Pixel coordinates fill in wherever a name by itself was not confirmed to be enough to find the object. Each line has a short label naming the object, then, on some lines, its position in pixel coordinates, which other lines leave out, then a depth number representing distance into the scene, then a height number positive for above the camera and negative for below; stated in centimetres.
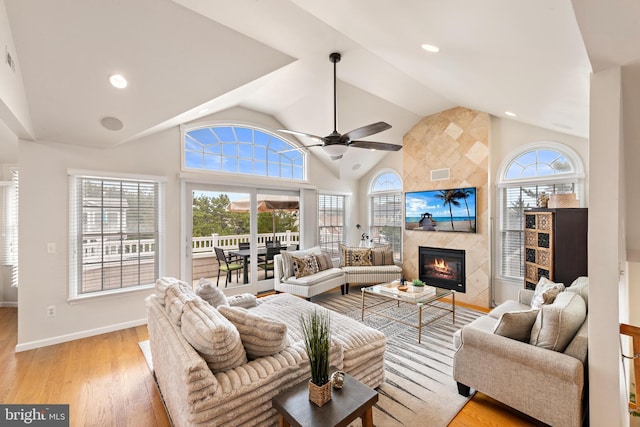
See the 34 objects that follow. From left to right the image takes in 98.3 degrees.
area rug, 215 -154
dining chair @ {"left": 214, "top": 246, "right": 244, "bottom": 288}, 479 -88
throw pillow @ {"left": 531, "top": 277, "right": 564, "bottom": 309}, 256 -77
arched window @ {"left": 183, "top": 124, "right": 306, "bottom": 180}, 454 +114
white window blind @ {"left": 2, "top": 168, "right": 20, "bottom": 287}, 449 -6
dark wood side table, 140 -104
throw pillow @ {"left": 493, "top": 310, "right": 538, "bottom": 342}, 214 -87
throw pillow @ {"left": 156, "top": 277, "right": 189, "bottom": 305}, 238 -63
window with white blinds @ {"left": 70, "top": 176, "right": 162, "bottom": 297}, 356 -25
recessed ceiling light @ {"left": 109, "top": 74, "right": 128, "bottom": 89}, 265 +131
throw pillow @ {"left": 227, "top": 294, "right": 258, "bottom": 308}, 305 -96
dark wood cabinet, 328 -38
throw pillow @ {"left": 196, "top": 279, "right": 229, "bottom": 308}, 257 -74
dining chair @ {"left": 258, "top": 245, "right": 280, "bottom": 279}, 537 -90
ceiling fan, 310 +89
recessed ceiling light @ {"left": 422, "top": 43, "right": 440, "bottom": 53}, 224 +138
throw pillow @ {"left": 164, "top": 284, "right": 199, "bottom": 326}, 202 -66
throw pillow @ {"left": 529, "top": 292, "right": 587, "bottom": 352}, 195 -81
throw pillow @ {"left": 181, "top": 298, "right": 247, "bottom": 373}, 159 -73
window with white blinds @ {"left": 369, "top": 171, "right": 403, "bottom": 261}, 619 +10
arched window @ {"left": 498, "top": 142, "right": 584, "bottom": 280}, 396 +45
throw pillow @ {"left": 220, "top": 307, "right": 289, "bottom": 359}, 183 -79
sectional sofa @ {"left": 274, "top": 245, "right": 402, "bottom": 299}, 474 -104
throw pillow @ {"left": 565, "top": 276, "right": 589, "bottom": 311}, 246 -69
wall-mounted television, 481 +8
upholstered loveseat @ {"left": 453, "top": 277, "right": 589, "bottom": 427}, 183 -106
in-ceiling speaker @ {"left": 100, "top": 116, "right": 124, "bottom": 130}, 312 +106
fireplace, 498 -101
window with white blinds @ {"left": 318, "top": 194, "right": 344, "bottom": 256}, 636 -18
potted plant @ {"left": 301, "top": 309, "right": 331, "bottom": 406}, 152 -86
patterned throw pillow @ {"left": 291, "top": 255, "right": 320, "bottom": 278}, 486 -94
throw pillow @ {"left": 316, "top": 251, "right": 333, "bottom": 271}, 527 -90
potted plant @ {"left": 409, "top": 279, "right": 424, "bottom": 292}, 381 -102
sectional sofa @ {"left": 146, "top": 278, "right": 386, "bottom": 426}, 152 -96
